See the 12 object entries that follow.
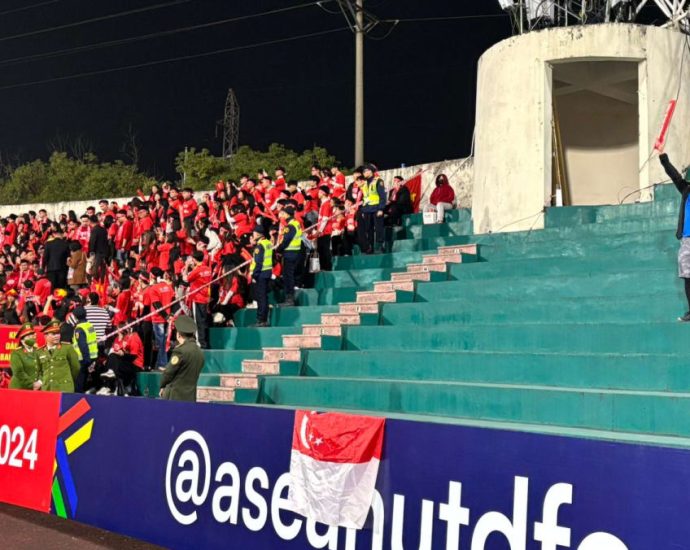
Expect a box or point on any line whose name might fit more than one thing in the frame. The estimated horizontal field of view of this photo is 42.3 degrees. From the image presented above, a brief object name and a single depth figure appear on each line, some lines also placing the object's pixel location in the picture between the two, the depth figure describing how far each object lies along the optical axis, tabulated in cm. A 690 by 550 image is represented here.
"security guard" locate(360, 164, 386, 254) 1502
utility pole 2188
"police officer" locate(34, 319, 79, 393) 1082
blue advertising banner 429
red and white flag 558
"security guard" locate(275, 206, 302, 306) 1391
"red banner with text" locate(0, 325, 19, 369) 1680
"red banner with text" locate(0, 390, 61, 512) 862
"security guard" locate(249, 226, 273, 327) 1362
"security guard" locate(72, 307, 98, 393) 1348
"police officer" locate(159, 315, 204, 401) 901
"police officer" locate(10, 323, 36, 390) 1098
